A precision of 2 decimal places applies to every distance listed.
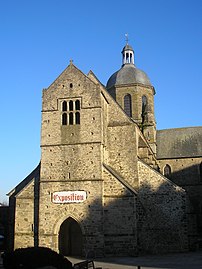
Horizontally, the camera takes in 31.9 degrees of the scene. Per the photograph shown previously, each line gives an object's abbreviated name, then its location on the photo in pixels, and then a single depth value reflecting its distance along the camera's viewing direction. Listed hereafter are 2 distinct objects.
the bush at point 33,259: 13.62
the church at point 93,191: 24.38
